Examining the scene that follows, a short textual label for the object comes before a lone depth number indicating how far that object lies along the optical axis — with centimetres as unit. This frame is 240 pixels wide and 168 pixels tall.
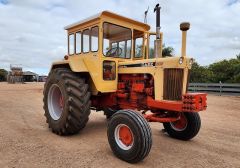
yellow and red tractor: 308
